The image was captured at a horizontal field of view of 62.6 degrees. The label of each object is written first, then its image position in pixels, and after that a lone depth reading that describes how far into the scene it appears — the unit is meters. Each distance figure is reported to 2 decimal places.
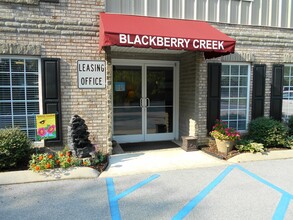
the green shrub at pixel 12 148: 4.70
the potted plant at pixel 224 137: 6.12
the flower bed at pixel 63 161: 4.76
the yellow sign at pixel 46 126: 5.21
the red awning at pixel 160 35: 4.87
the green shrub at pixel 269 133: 6.57
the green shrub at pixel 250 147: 6.19
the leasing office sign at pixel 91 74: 5.70
